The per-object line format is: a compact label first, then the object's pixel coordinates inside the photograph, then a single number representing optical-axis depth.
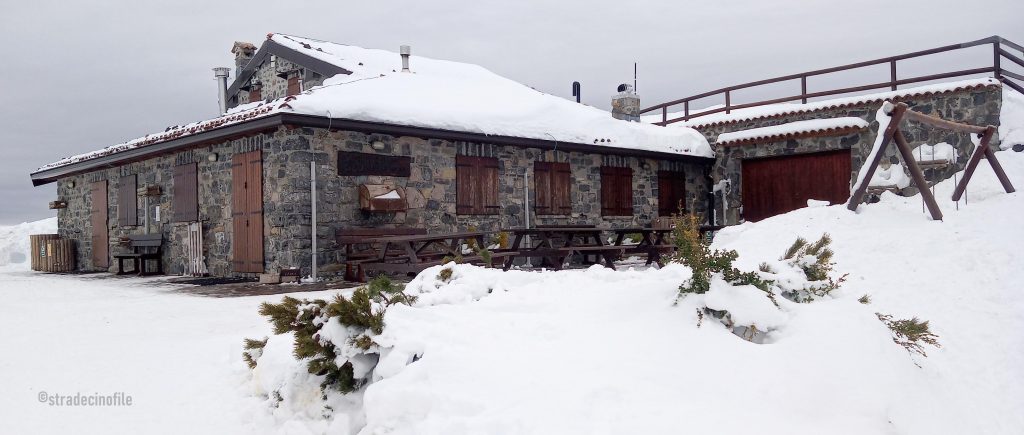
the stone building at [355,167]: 10.17
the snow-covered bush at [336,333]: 3.53
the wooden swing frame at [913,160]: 8.78
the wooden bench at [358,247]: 9.91
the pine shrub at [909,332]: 4.04
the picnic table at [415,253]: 8.66
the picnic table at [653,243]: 10.86
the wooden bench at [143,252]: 12.85
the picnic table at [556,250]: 9.78
